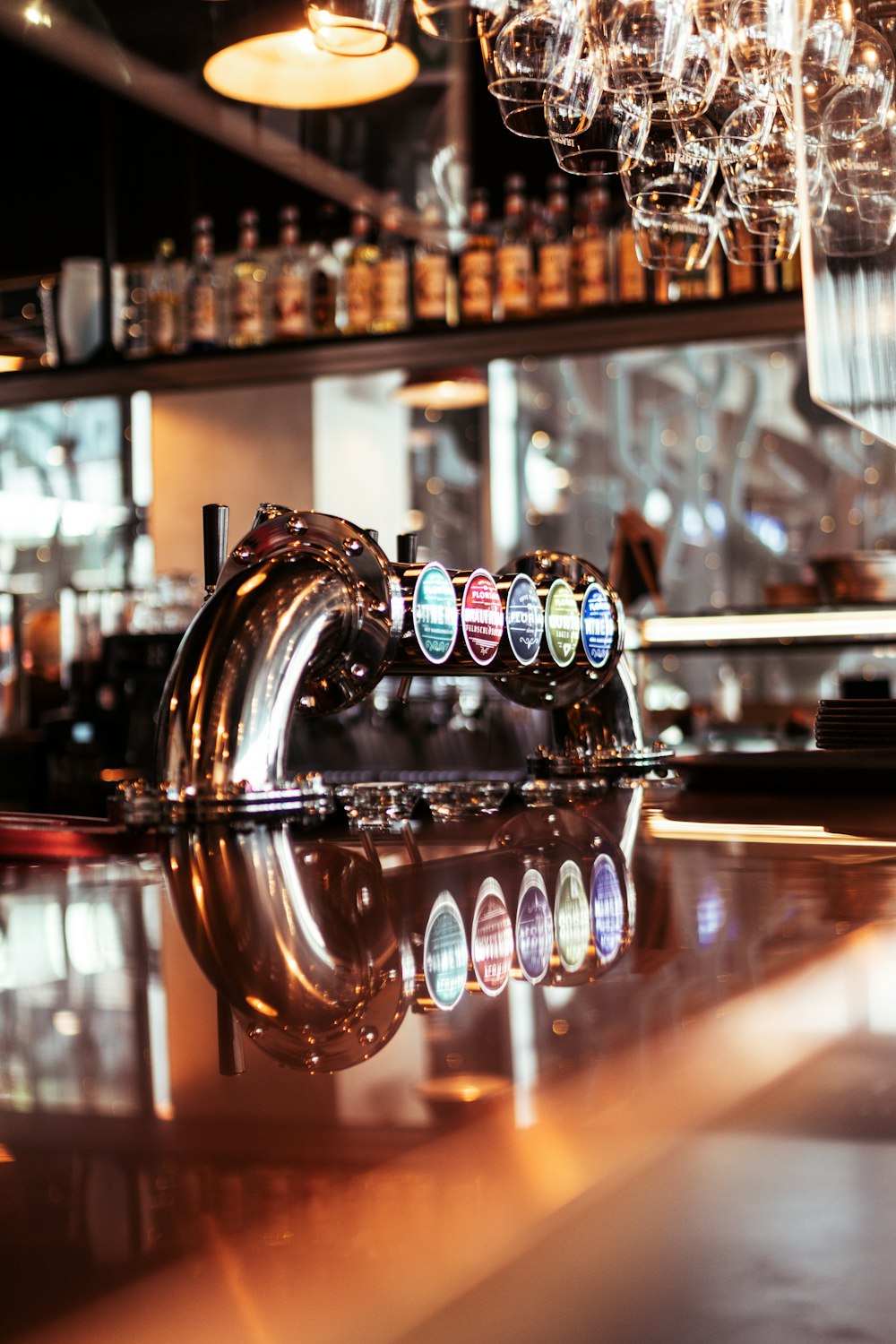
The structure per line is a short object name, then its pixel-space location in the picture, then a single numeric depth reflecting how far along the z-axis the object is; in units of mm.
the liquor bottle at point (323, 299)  3602
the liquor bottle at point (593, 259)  3250
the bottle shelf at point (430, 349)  3059
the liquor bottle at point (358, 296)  3473
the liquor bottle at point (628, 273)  3227
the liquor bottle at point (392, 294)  3434
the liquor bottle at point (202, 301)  3643
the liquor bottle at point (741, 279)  3131
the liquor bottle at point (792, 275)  3037
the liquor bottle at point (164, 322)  3742
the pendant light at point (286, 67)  2424
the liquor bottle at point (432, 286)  3391
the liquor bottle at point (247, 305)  3574
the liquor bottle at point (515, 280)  3330
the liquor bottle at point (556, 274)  3295
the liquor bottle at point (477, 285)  3359
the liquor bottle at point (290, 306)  3520
